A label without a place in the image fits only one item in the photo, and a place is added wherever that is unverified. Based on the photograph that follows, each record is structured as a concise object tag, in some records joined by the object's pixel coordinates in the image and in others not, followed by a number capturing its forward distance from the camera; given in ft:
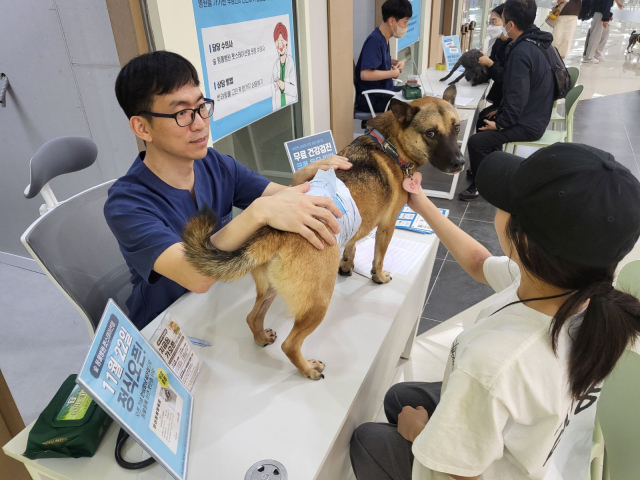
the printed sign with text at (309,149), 7.06
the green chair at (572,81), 13.83
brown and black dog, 3.26
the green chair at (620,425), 3.09
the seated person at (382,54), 13.11
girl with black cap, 2.25
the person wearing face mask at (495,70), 14.19
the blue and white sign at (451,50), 16.33
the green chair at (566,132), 12.09
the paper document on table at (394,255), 5.33
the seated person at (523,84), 11.15
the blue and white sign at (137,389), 2.25
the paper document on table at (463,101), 12.78
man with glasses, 3.52
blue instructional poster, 6.35
